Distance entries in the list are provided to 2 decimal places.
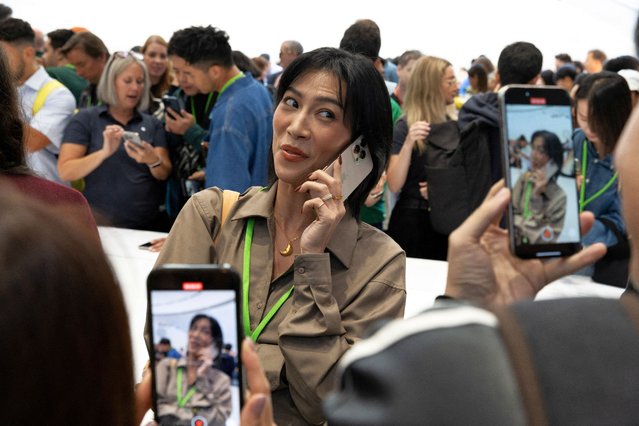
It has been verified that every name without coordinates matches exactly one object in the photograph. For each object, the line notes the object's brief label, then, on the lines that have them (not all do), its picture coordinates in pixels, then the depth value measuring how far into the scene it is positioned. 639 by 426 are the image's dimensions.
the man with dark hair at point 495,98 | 3.61
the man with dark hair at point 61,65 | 4.92
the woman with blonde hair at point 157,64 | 5.22
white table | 2.60
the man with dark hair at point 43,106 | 3.94
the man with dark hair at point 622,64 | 4.90
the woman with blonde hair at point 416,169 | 3.88
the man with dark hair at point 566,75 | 8.48
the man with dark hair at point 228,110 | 3.33
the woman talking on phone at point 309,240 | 1.62
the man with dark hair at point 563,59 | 12.44
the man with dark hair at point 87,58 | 4.75
